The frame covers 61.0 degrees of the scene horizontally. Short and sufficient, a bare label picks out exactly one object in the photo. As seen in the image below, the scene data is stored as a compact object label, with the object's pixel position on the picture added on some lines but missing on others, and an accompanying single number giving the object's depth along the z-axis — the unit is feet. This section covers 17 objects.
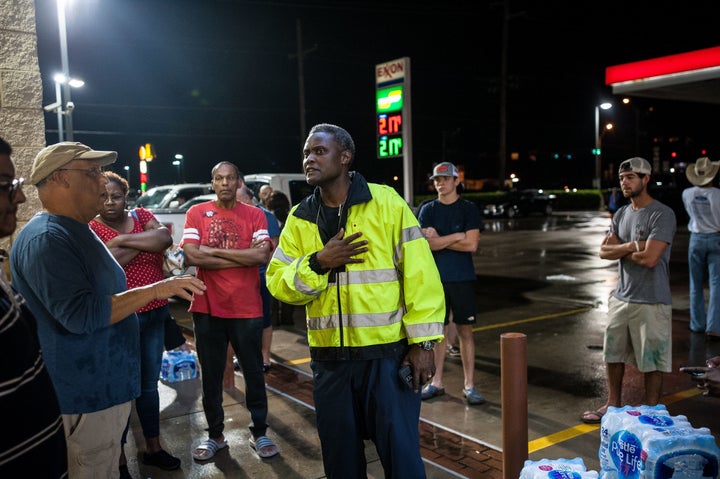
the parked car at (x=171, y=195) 47.16
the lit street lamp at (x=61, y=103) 55.16
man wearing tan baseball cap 8.59
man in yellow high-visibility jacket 9.35
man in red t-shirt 14.38
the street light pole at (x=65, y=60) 52.68
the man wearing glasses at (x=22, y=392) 5.11
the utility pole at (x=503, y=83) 115.47
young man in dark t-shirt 17.78
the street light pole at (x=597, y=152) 146.82
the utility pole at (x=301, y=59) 100.68
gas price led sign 33.83
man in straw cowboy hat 23.61
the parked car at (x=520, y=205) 114.42
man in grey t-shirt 14.76
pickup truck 34.65
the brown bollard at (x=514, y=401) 11.12
